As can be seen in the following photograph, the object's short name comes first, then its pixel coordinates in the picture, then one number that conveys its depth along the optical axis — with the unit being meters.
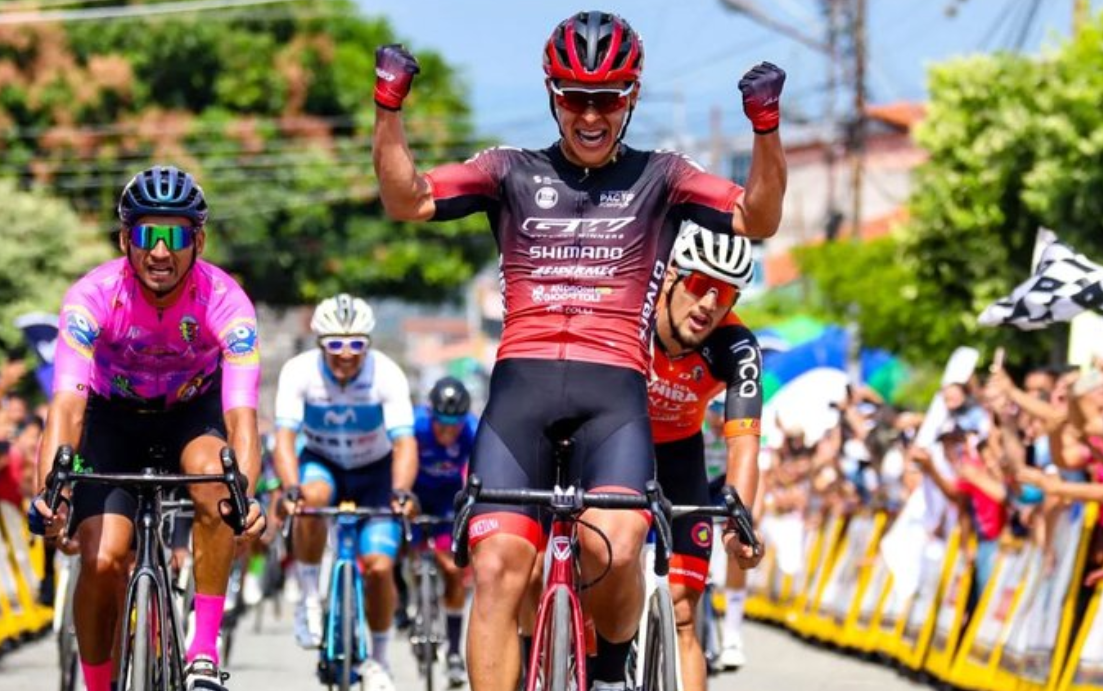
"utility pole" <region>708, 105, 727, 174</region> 65.12
